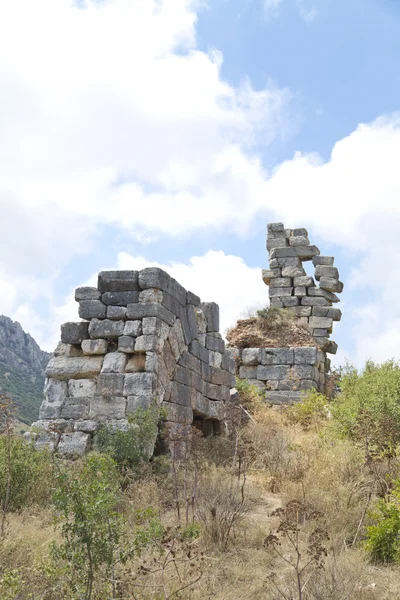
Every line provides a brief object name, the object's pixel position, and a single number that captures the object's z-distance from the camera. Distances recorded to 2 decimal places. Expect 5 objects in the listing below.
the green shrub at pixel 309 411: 14.46
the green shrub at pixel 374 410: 8.90
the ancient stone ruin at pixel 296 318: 16.97
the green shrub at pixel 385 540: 5.71
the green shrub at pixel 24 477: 6.70
